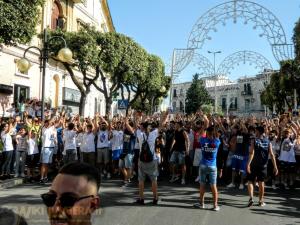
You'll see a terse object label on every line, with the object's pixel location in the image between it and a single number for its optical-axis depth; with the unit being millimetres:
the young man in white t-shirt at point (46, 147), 12047
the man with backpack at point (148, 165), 8957
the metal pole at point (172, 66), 20281
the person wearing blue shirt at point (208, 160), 8695
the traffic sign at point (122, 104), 22889
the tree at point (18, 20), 13180
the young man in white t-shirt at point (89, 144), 13227
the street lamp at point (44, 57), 11859
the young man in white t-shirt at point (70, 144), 12773
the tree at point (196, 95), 78756
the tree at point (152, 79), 32438
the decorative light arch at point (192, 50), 18042
